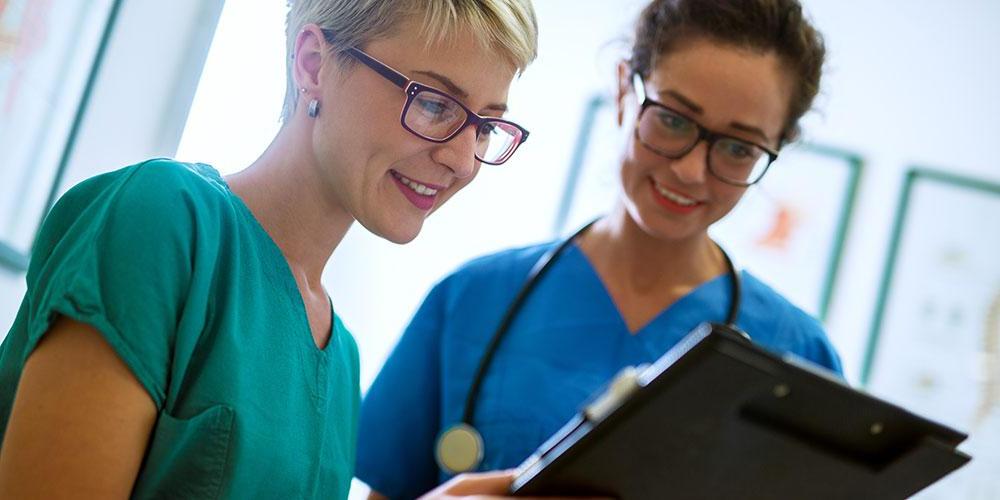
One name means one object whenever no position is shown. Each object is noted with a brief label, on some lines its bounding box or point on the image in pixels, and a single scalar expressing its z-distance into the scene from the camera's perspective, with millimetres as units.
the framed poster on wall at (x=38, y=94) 1347
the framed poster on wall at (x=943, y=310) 2436
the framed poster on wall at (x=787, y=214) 2537
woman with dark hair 1450
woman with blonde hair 805
